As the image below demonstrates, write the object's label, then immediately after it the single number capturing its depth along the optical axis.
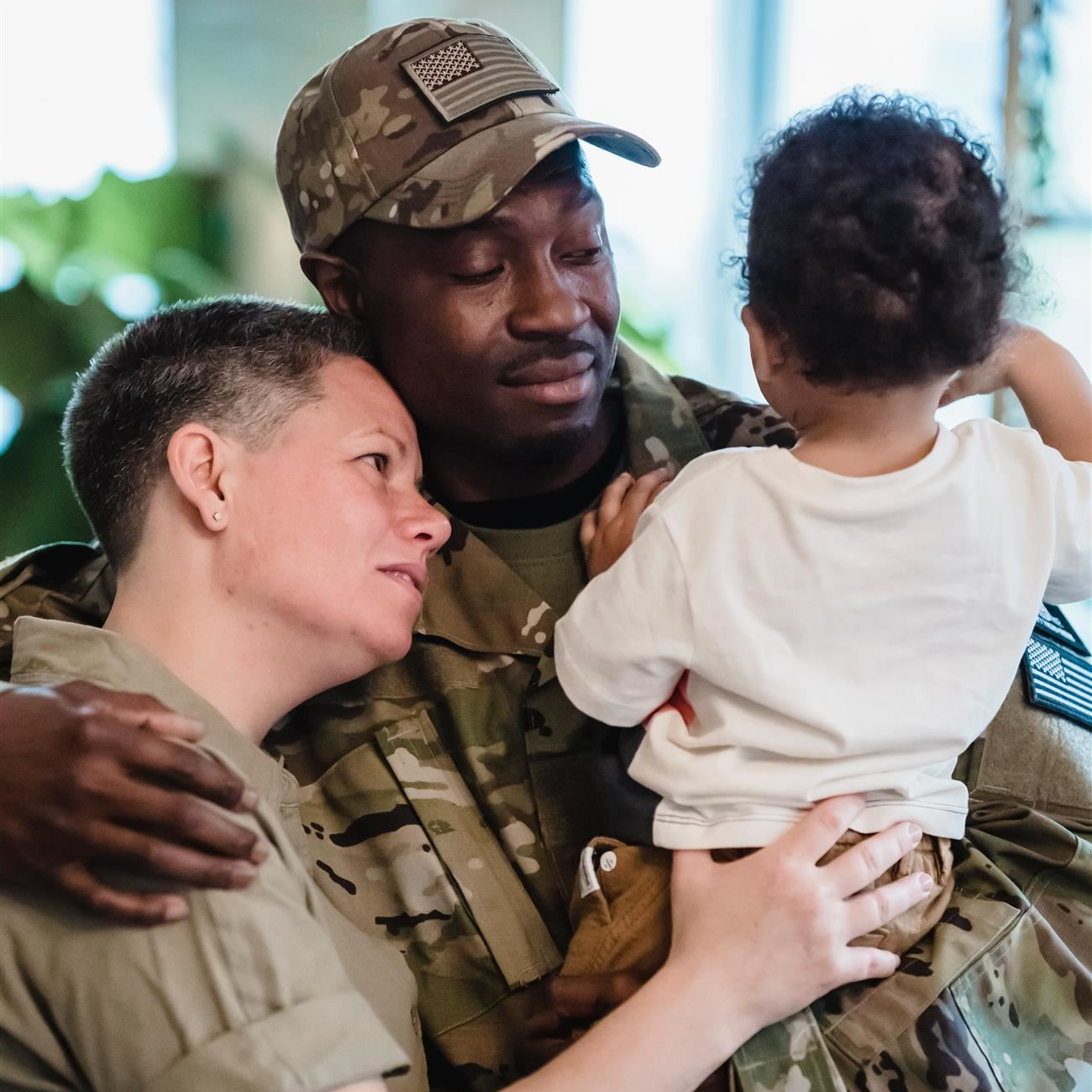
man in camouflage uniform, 1.20
